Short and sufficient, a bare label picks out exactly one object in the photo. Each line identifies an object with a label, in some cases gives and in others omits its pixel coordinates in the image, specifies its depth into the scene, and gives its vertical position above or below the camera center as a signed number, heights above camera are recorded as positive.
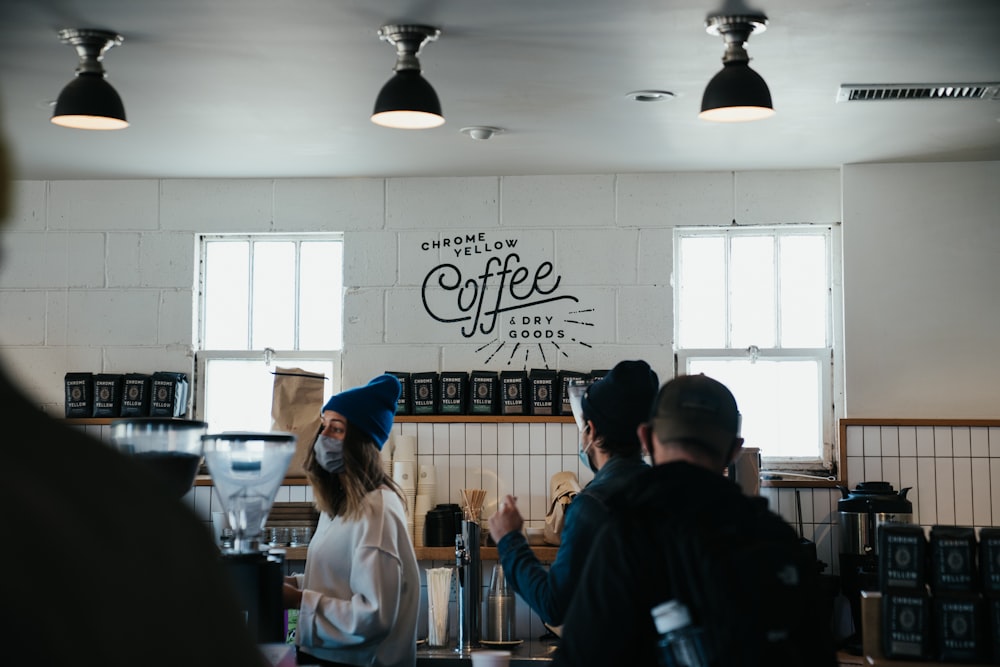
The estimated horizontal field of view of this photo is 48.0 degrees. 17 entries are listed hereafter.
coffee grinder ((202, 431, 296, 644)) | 2.66 -0.27
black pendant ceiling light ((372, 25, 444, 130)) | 3.64 +0.98
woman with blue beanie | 3.45 -0.51
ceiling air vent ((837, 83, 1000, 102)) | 4.46 +1.22
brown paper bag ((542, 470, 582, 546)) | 5.54 -0.57
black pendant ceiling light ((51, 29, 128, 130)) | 3.67 +0.98
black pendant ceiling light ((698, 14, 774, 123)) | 3.57 +0.99
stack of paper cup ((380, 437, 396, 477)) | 5.84 -0.32
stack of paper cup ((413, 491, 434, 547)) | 5.74 -0.63
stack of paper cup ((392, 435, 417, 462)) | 5.83 -0.30
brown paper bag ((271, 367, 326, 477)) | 5.71 -0.06
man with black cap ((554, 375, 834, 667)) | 1.84 -0.31
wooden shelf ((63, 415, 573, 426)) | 5.92 -0.14
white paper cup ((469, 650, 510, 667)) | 3.07 -0.73
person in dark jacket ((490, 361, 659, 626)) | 2.69 -0.23
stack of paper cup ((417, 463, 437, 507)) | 5.85 -0.46
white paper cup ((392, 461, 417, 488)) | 5.78 -0.43
